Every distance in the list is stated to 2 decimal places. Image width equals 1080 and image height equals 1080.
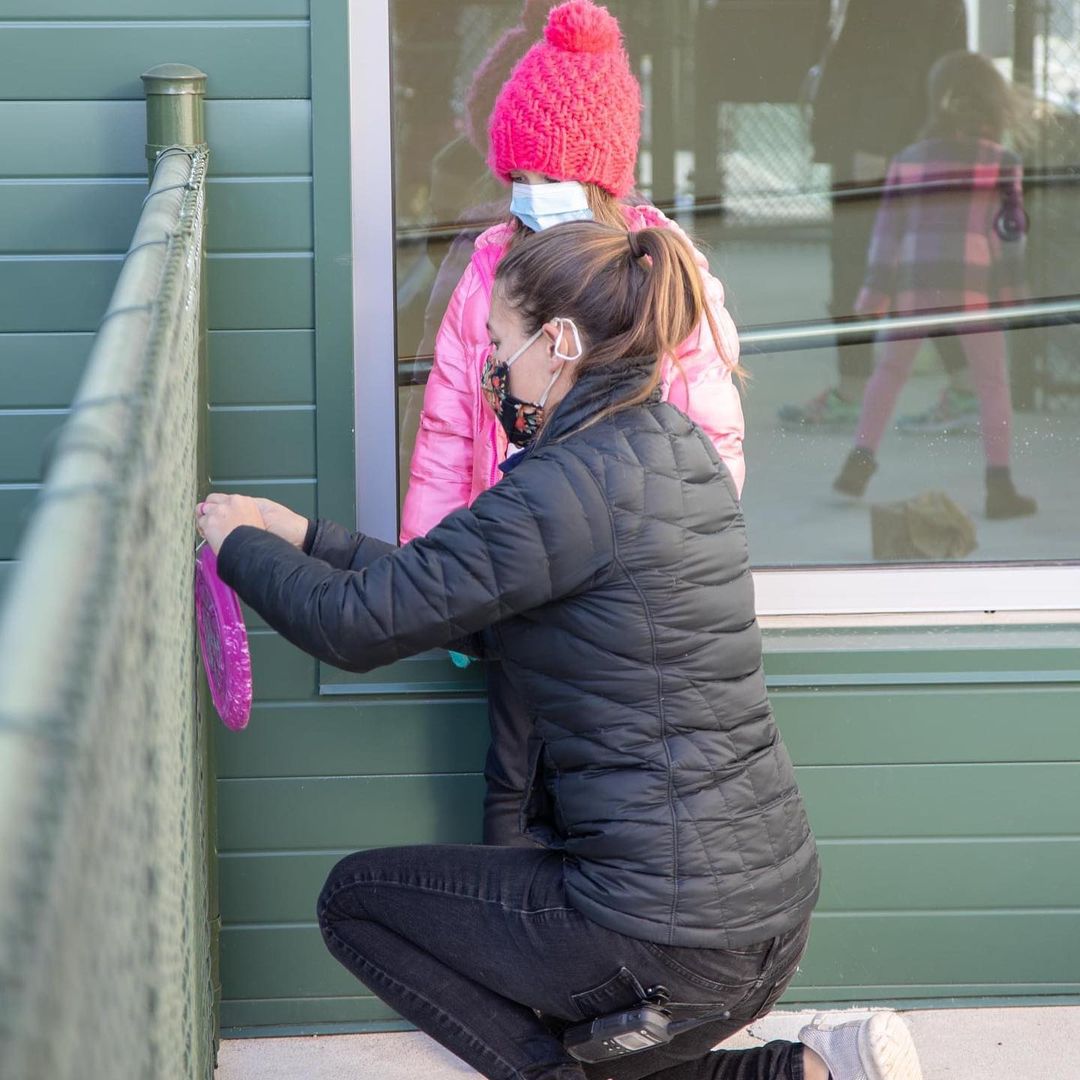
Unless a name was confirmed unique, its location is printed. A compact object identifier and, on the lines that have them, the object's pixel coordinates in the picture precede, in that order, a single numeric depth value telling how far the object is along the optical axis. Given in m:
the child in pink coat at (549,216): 7.92
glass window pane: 8.91
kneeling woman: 7.46
